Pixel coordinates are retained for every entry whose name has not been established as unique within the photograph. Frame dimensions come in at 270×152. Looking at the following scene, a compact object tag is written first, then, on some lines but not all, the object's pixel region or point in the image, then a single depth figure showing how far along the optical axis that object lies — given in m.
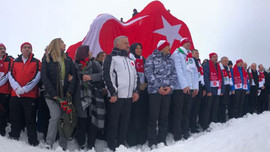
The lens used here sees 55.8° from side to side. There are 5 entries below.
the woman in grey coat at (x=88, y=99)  4.20
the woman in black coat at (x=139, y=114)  4.73
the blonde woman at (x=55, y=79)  3.82
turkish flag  8.73
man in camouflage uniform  4.44
